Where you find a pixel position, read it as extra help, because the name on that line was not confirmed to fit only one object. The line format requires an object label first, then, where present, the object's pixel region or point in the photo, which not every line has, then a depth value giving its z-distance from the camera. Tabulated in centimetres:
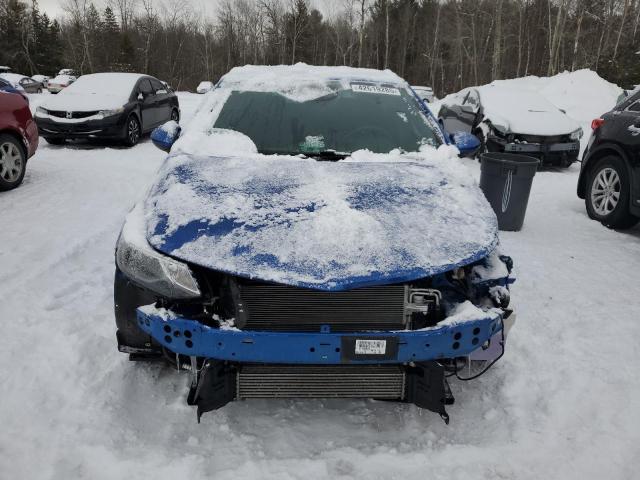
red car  646
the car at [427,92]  2173
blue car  225
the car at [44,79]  3222
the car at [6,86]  1091
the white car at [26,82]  2612
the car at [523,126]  916
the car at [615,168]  556
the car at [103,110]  985
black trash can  568
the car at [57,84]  2790
